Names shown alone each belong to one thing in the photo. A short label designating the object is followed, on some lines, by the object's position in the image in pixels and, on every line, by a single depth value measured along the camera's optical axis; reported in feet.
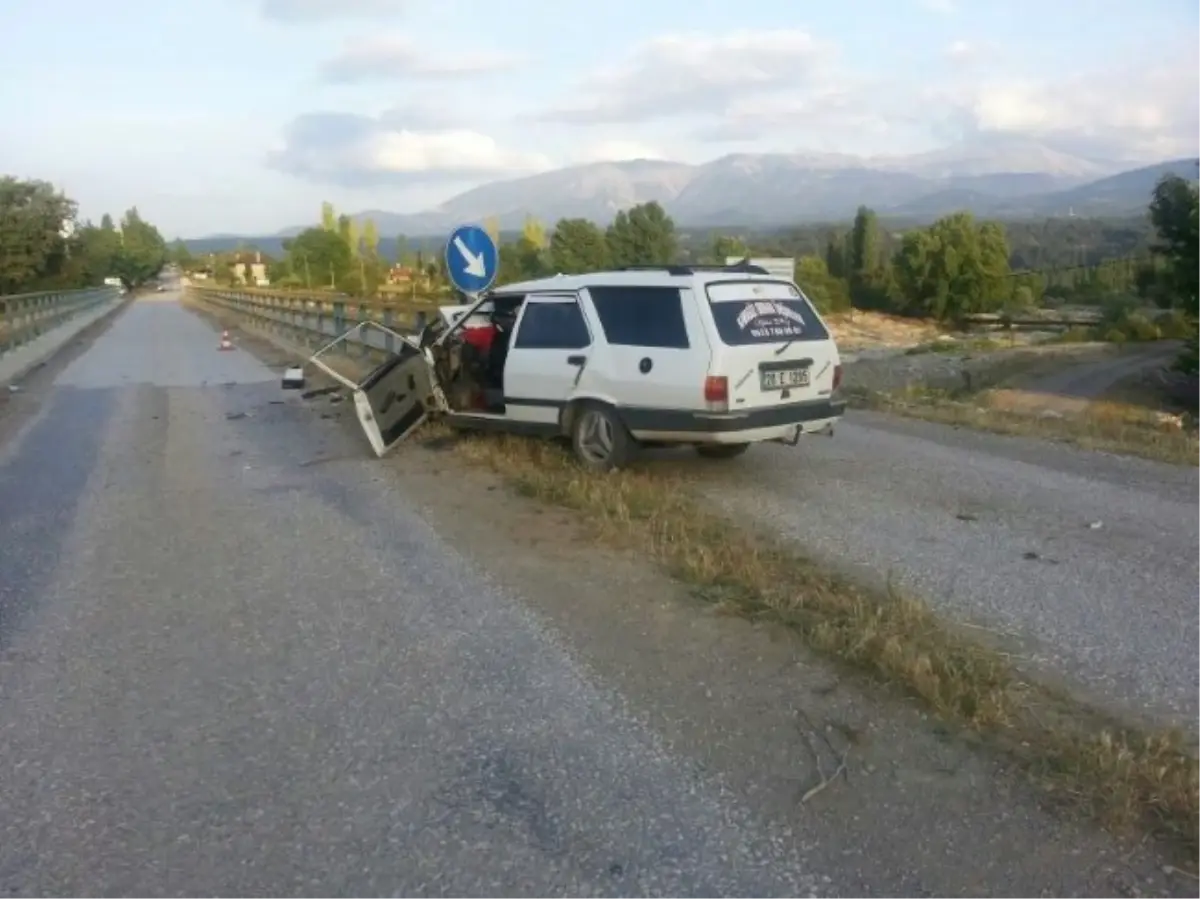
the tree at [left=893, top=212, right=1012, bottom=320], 324.39
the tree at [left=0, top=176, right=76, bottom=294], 181.68
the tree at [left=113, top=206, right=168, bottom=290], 440.04
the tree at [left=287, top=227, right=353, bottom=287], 276.62
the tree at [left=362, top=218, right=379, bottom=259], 314.61
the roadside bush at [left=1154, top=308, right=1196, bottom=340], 167.32
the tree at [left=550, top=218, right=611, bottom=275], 251.39
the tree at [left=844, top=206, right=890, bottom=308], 350.64
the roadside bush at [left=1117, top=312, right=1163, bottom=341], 174.39
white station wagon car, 28.50
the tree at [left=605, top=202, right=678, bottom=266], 252.42
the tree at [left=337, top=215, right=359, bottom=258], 299.38
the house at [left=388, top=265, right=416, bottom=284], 266.16
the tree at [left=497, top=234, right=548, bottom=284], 235.36
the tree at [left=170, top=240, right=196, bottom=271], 567.38
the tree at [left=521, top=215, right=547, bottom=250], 318.71
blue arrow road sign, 45.91
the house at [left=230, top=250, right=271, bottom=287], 351.46
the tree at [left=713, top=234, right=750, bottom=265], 251.03
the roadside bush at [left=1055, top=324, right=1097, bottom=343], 185.20
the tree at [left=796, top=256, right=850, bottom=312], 296.30
